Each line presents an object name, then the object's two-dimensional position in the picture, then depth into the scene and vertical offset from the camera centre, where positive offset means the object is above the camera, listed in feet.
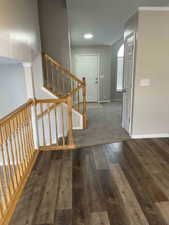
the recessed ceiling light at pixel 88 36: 16.64 +4.76
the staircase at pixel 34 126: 5.59 -2.78
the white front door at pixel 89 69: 21.74 +1.65
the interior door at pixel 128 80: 10.15 +0.02
